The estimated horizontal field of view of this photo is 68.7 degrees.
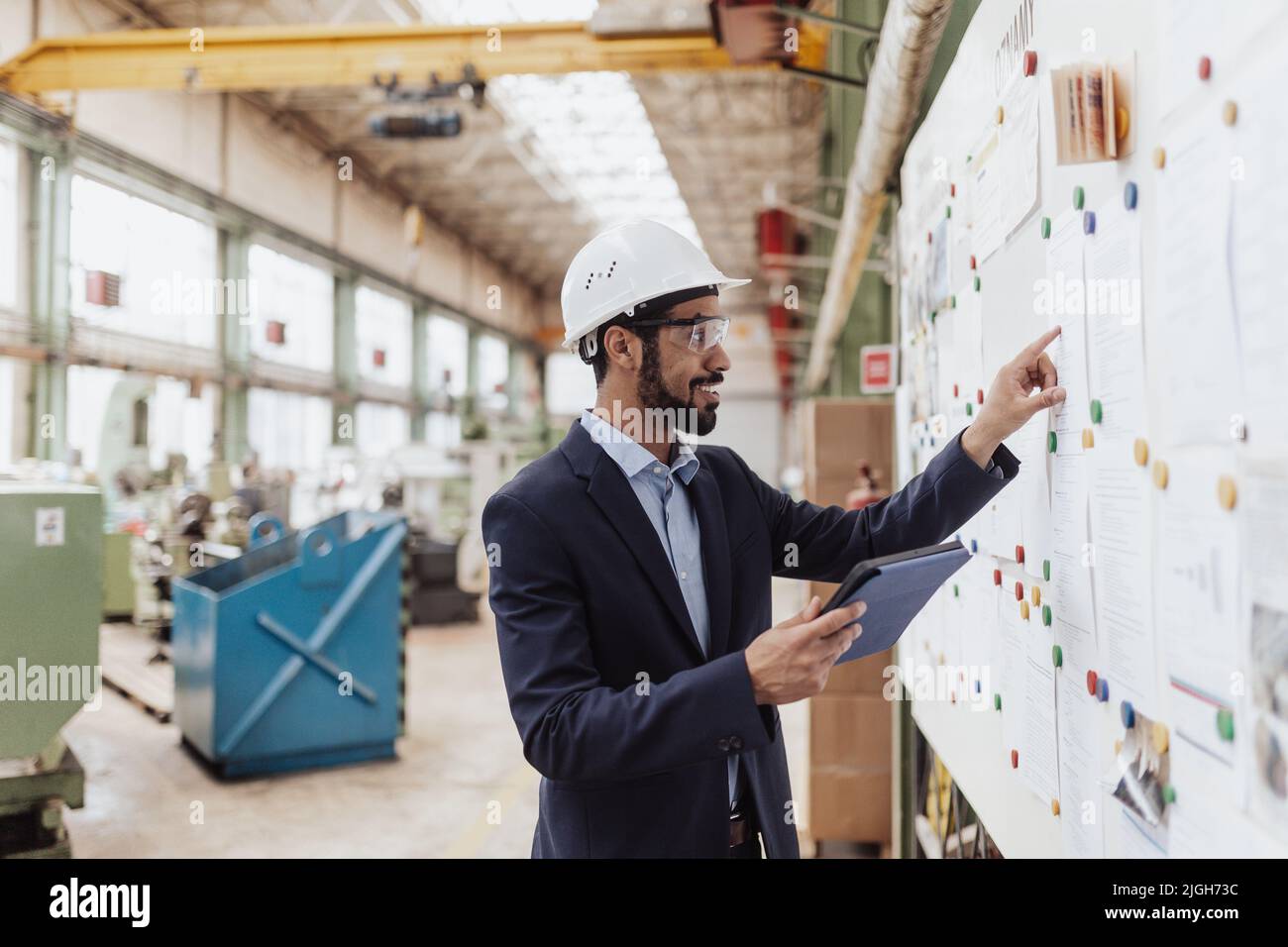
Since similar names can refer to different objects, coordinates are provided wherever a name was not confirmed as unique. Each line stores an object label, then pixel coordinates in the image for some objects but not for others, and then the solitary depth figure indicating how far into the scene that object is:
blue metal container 5.09
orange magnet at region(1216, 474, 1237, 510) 0.97
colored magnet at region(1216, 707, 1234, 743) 1.00
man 1.45
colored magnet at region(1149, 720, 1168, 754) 1.17
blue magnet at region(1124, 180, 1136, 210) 1.20
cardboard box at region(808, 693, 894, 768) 4.13
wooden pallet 6.46
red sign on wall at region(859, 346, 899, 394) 3.77
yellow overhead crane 7.41
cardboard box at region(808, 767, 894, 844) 4.13
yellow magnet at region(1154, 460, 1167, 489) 1.13
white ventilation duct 2.50
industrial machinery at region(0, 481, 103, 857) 3.16
